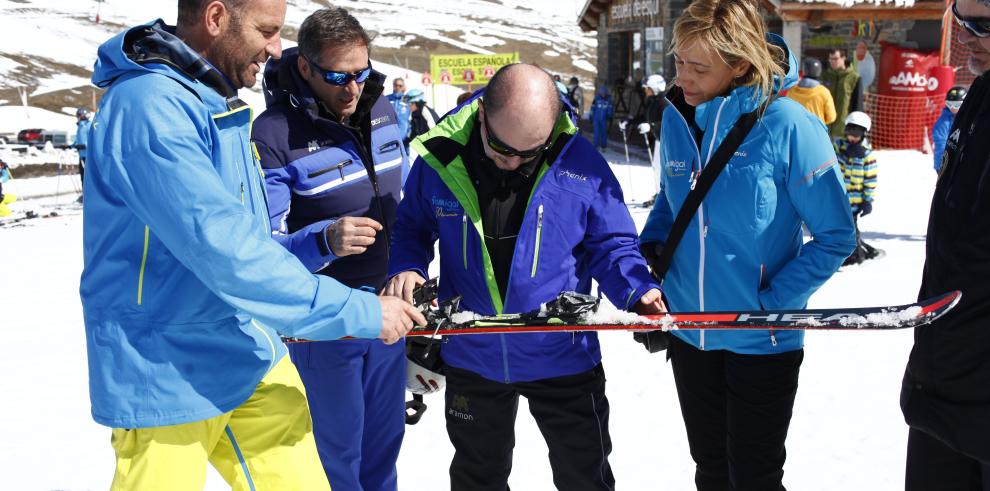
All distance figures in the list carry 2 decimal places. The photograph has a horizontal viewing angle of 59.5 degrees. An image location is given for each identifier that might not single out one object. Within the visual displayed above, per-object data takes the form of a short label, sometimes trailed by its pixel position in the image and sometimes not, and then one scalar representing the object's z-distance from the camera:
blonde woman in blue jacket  2.66
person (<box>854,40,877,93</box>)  16.39
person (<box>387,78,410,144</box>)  15.89
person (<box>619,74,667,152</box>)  12.93
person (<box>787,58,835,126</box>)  10.11
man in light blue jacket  1.97
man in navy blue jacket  3.07
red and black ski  2.50
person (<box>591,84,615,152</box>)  21.02
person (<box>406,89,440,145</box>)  18.53
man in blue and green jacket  2.72
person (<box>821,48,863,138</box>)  13.48
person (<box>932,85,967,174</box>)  7.80
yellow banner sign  26.70
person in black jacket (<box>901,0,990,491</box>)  2.07
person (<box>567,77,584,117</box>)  23.61
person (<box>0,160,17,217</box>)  14.04
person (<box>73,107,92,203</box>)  15.67
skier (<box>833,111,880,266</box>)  8.29
